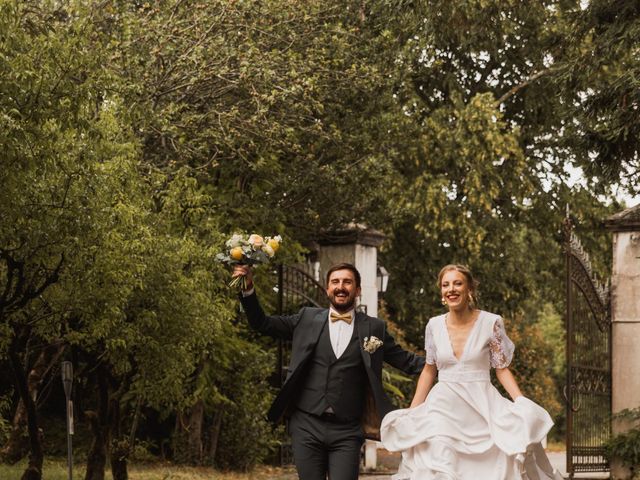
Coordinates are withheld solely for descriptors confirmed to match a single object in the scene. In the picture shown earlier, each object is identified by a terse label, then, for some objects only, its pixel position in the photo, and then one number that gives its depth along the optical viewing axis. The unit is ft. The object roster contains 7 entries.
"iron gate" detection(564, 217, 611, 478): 54.60
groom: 23.75
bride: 23.47
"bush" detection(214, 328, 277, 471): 61.82
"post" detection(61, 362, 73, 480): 36.99
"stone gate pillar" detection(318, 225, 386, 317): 66.13
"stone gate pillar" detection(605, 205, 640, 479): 56.39
